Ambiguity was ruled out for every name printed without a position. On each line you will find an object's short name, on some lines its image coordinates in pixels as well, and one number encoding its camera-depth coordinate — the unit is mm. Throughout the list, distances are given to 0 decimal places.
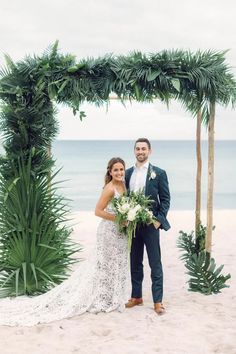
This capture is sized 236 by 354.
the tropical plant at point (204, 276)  6570
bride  5664
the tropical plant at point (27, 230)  6465
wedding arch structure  6270
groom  5668
